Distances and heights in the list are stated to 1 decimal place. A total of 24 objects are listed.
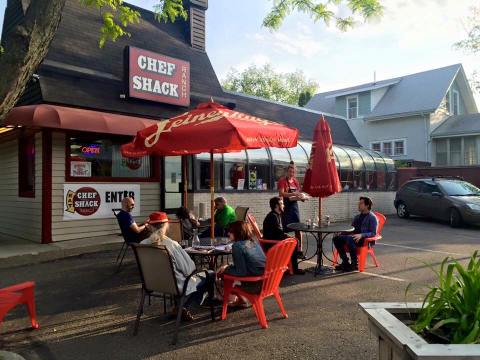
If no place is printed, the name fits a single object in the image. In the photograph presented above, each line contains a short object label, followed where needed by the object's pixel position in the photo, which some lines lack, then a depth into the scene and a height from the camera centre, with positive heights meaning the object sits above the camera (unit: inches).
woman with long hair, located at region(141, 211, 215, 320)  169.3 -35.1
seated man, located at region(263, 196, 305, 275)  247.3 -25.1
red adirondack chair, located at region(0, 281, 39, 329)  154.9 -45.7
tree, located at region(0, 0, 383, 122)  133.5 +47.8
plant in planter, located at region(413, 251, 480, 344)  90.0 -29.6
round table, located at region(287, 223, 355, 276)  262.1 -30.7
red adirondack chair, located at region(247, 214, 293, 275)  239.5 -34.5
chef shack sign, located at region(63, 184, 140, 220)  362.9 -13.3
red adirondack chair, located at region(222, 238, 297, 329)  174.7 -42.6
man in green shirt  281.4 -23.3
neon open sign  381.1 +34.1
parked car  508.7 -24.5
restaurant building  356.5 +45.3
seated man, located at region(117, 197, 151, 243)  266.5 -29.1
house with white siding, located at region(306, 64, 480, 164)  943.7 +186.3
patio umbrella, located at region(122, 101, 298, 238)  197.5 +26.9
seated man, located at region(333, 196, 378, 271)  276.8 -36.7
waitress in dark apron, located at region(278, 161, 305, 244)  304.2 -11.9
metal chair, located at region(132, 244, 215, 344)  162.4 -37.7
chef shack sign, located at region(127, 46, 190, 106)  420.5 +118.5
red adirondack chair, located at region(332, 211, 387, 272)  276.4 -46.8
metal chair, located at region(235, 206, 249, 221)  313.2 -23.2
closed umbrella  269.7 +10.3
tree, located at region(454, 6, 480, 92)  990.4 +349.6
